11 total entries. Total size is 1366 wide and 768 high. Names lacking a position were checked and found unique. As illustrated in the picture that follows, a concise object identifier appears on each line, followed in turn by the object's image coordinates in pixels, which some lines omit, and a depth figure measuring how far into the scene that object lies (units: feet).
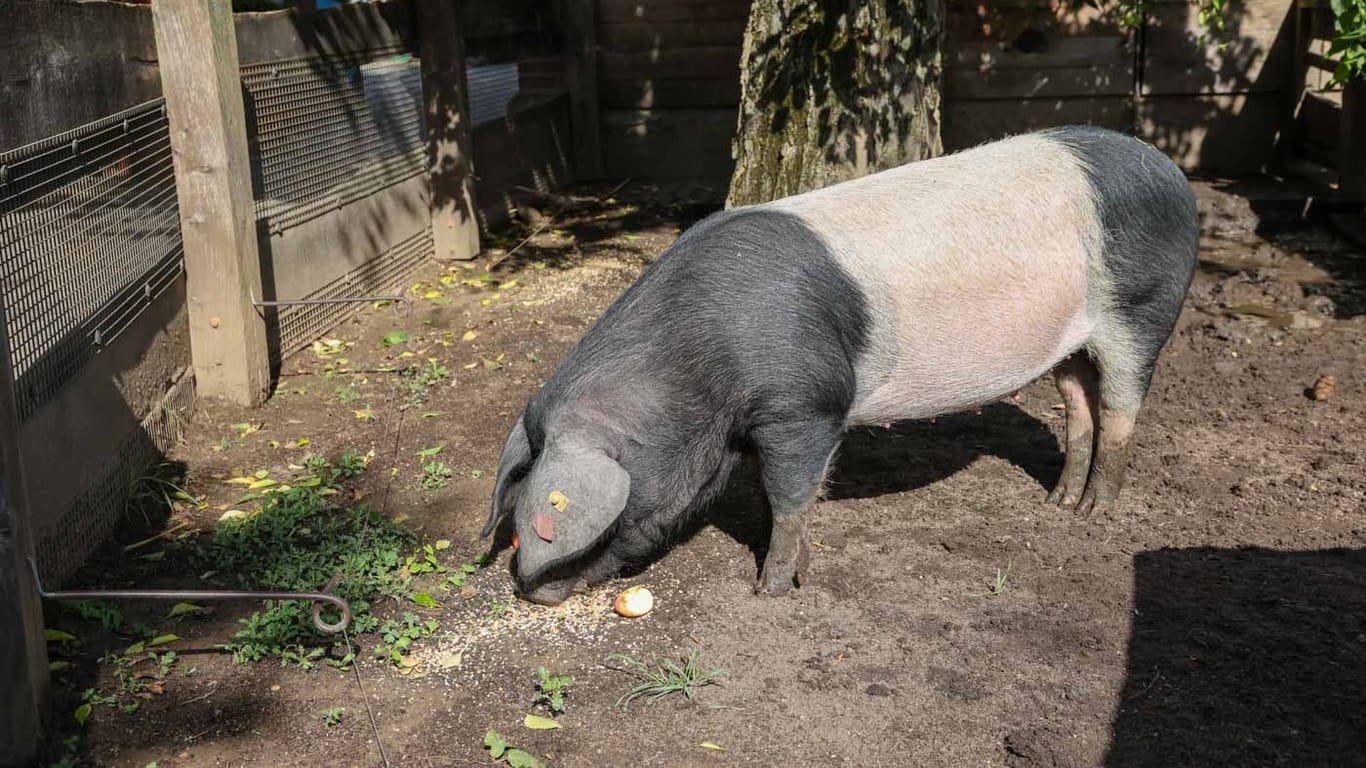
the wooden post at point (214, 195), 16.72
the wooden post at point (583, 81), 30.91
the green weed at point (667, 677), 11.50
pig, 12.22
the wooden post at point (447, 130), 23.58
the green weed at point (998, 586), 13.14
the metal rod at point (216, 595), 10.14
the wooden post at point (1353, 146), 24.74
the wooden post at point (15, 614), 9.41
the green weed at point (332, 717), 10.96
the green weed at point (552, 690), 11.24
